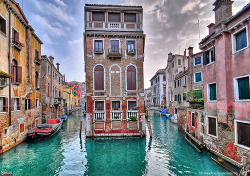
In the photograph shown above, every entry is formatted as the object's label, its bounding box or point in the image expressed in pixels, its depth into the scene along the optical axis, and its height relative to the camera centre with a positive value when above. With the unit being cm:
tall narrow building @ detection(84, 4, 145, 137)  1548 +247
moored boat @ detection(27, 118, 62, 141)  1477 -395
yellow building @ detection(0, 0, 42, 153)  1171 +183
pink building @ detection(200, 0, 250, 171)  782 +32
